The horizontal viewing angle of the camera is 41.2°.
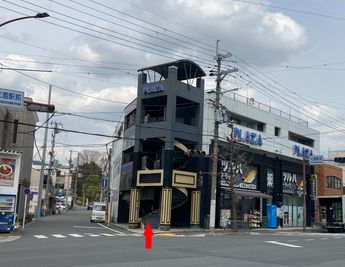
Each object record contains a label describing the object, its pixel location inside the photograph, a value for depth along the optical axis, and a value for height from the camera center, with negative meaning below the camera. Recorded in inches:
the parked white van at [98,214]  1931.6 -56.7
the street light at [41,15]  697.6 +275.6
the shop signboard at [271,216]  1777.8 -29.6
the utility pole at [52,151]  2501.7 +264.4
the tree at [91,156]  5083.7 +485.2
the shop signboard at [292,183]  1975.9 +112.6
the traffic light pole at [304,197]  1788.9 +50.1
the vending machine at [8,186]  1069.1 +23.2
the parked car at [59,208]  3343.5 -71.6
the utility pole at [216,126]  1301.7 +238.2
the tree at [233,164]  1431.7 +145.3
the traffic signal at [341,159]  1417.3 +159.0
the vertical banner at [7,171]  1096.8 +60.1
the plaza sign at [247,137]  1694.1 +264.4
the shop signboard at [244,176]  1609.3 +111.4
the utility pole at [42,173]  1906.7 +105.6
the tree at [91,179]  4680.1 +223.8
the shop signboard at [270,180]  1859.6 +111.4
